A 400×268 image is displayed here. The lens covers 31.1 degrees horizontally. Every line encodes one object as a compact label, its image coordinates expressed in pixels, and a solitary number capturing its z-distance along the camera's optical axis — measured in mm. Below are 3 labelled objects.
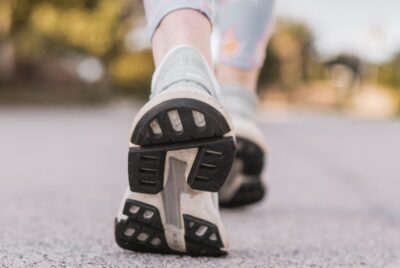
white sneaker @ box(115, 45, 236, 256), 901
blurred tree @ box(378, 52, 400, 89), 41406
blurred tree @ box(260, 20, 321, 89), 43688
